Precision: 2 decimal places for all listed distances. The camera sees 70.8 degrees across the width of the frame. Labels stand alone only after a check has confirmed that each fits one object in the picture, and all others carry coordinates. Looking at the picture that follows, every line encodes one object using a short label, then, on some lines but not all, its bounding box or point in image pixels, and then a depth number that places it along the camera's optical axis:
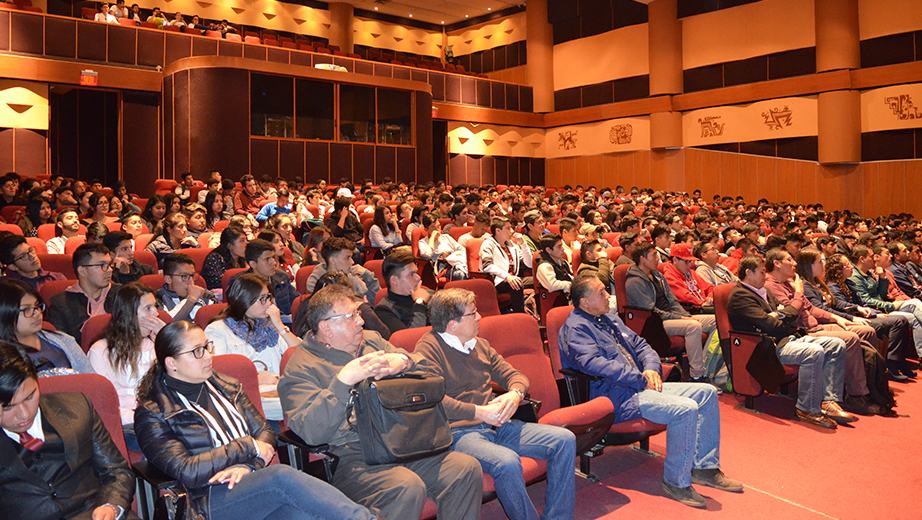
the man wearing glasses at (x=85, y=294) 3.28
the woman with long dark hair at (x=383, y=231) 6.55
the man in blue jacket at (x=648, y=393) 2.97
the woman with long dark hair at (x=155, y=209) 6.57
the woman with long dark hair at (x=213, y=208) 6.59
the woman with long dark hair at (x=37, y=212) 6.21
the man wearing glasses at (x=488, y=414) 2.39
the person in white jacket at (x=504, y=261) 5.32
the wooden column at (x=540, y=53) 17.91
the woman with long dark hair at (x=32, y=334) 2.45
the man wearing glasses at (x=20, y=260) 3.81
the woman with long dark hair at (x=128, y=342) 2.54
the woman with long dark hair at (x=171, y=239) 5.03
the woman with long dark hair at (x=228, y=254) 4.41
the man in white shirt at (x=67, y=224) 5.20
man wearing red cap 5.03
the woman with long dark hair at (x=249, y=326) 2.87
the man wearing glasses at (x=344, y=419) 2.14
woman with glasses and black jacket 2.01
